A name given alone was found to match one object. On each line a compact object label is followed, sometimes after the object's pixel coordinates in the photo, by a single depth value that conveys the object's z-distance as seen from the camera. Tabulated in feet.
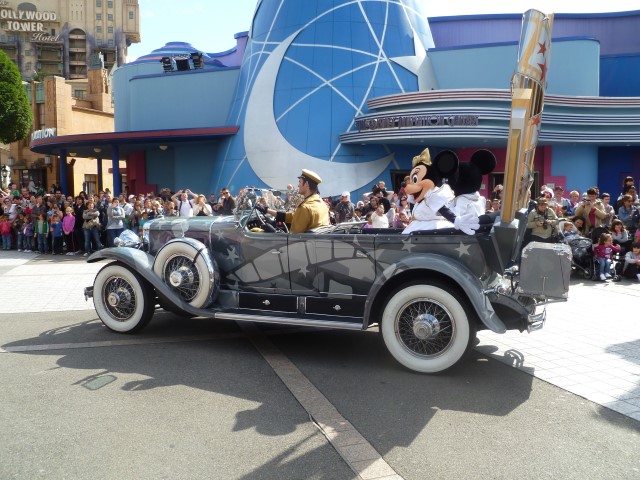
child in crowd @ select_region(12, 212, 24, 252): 56.08
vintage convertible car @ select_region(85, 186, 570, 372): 17.12
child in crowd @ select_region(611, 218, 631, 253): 37.52
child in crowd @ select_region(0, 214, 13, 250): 57.11
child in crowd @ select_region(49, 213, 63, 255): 52.34
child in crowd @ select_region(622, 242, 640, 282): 35.67
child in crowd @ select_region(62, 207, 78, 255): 52.03
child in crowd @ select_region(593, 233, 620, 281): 35.55
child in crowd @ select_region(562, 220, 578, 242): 37.32
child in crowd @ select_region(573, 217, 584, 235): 38.81
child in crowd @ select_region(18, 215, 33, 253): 55.36
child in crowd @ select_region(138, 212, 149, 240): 48.55
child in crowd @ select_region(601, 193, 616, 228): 39.06
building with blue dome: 60.80
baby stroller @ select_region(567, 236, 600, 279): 36.29
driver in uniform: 20.42
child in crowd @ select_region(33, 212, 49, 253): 53.42
